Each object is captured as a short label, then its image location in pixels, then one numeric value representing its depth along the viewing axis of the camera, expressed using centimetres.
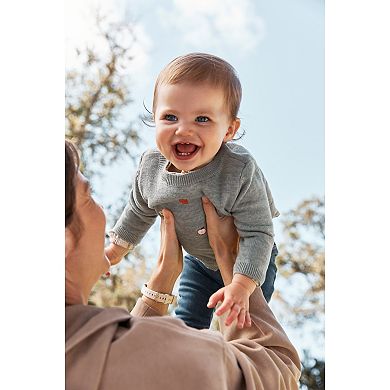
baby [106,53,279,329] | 124
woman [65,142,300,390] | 89
